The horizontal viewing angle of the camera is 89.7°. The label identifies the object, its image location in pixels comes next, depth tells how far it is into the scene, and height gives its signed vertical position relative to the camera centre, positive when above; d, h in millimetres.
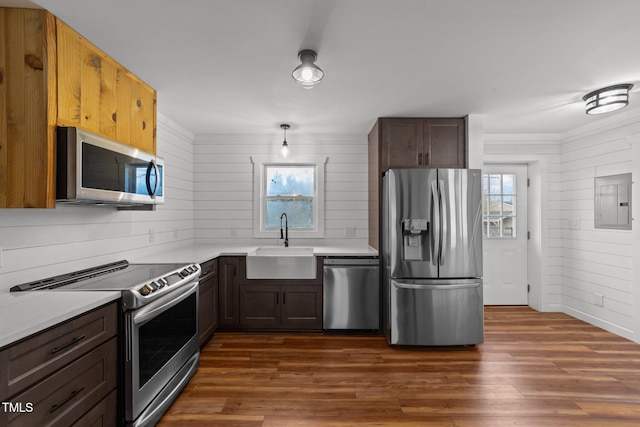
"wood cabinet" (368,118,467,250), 3562 +813
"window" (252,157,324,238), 4293 +261
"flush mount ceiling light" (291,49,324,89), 2086 +957
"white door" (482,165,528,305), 4523 -223
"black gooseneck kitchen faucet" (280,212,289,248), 4141 -204
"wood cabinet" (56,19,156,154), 1779 +798
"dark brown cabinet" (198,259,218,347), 3045 -842
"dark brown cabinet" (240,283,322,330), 3547 -998
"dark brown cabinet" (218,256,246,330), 3514 -779
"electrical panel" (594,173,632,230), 3461 +164
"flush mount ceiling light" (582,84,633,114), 2732 +1025
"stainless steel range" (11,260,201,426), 1796 -697
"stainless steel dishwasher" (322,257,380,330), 3500 -837
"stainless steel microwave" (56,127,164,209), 1681 +278
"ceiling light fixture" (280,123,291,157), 3845 +850
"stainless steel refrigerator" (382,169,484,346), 3168 -403
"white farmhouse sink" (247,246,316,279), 3504 -551
